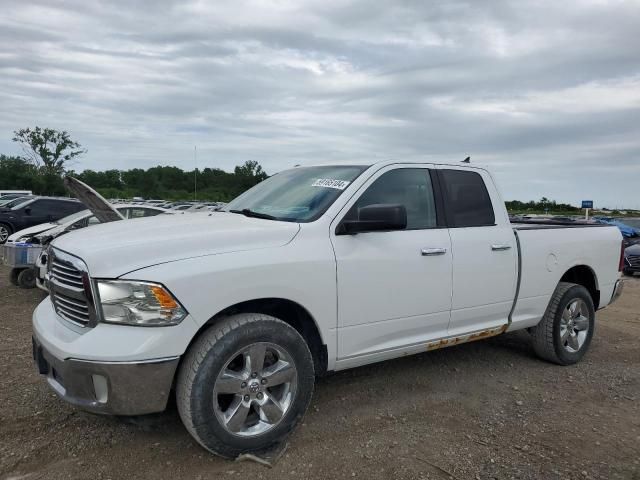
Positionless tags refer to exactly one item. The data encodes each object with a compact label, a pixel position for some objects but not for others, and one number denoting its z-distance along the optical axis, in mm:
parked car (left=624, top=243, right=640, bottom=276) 15750
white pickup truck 2812
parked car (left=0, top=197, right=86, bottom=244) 15055
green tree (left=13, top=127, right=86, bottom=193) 58191
